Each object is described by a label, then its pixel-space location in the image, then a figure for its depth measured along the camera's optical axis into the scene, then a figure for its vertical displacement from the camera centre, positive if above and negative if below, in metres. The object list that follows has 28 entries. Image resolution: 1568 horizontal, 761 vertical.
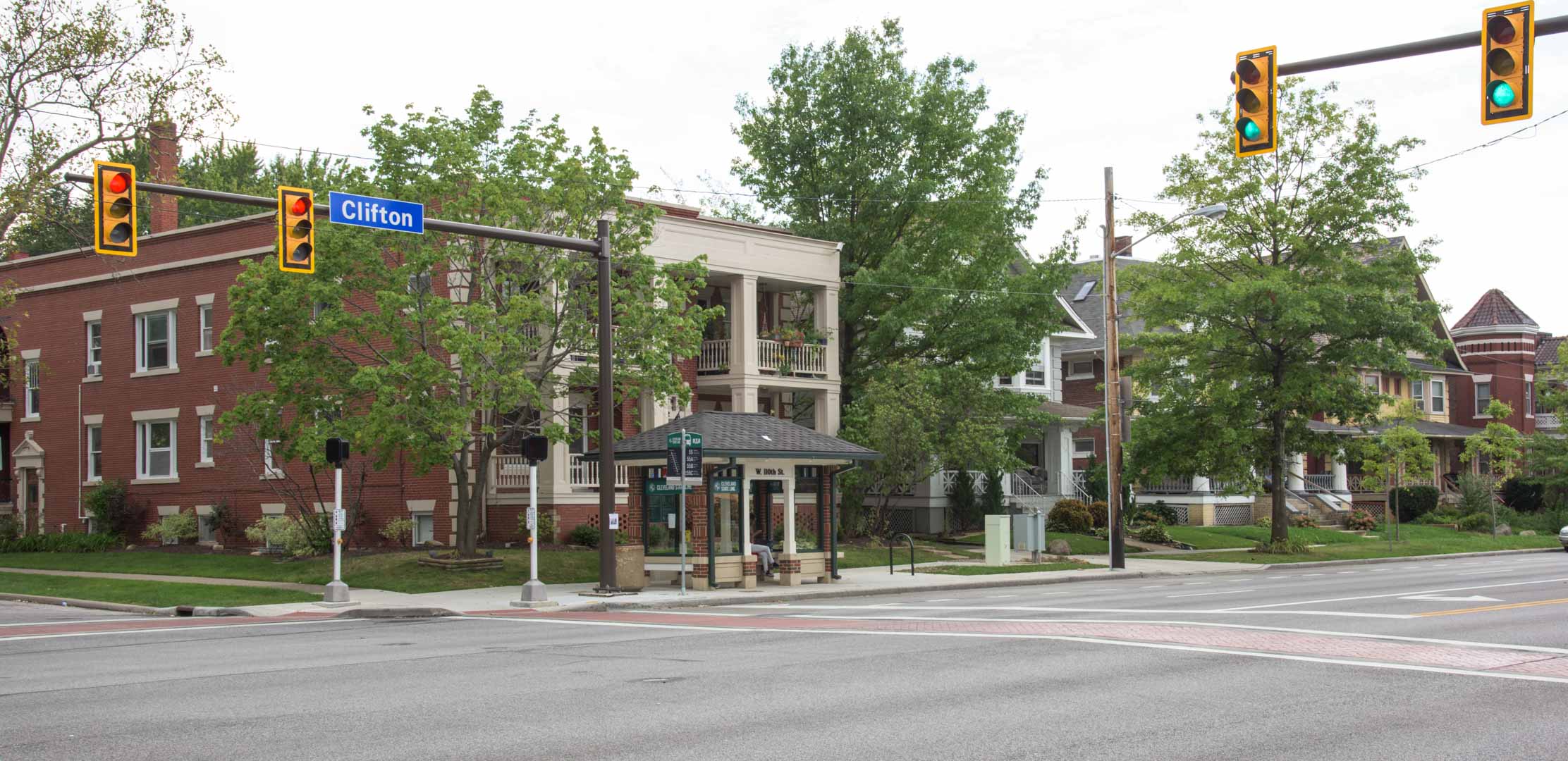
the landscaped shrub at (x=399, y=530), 32.22 -2.44
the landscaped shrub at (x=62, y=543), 36.91 -3.10
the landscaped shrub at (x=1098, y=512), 43.84 -3.00
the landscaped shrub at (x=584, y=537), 32.25 -2.64
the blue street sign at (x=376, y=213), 18.22 +2.93
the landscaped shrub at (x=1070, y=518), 43.75 -3.17
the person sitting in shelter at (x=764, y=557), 26.94 -2.65
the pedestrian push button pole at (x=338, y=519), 22.69 -1.53
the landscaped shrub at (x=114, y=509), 37.41 -2.16
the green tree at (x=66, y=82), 27.09 +7.15
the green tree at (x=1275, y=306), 37.00 +3.07
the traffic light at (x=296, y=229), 17.09 +2.53
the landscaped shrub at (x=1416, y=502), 56.94 -3.59
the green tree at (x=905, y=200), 38.81 +6.67
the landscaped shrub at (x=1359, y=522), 51.41 -3.98
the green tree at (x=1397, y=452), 40.47 -1.09
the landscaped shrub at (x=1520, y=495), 61.22 -3.59
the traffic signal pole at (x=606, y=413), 23.66 +0.22
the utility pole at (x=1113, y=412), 31.75 +0.17
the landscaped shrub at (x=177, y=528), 35.94 -2.59
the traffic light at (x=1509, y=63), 11.55 +3.01
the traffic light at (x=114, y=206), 15.88 +2.63
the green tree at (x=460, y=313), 25.59 +2.22
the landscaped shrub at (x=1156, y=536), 42.75 -3.66
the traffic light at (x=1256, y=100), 12.74 +3.00
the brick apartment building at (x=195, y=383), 33.59 +1.27
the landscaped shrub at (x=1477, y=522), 52.69 -4.15
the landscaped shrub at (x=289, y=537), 31.59 -2.52
